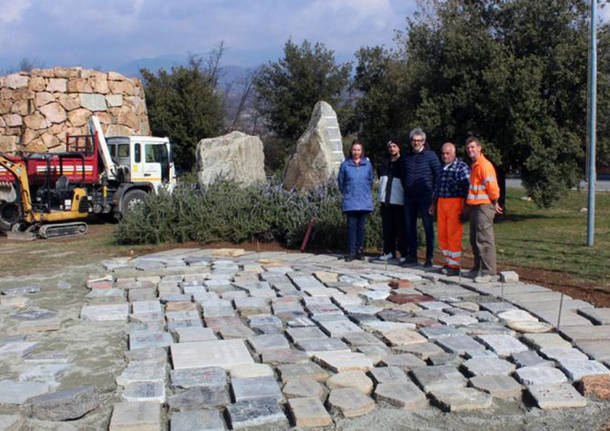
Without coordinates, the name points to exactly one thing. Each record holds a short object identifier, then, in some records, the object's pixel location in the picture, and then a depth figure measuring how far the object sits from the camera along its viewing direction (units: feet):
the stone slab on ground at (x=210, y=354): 16.17
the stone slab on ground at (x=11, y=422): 12.57
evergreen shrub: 35.78
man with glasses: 28.50
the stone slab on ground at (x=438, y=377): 14.64
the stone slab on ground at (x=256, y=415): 12.89
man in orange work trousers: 26.71
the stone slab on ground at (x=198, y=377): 14.87
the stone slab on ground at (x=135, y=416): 12.59
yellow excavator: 48.26
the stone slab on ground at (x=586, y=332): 17.89
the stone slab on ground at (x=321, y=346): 16.99
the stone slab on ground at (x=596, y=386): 14.29
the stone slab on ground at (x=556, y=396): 13.83
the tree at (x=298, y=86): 81.05
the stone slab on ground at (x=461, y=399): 13.69
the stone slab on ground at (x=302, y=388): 14.23
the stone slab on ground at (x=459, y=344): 17.02
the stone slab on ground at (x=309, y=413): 12.90
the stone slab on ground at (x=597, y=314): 19.36
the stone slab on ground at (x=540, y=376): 14.87
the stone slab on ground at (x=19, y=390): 14.07
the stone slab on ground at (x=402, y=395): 13.80
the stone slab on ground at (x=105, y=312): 20.84
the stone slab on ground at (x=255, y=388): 14.11
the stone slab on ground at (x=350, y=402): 13.42
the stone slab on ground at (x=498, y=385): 14.38
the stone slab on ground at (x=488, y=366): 15.46
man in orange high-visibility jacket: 25.14
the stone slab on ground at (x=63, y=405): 13.35
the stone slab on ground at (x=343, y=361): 15.74
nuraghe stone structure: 68.13
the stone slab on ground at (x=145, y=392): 13.98
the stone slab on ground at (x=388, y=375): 14.97
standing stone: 41.39
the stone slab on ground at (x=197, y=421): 12.66
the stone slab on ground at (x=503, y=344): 16.99
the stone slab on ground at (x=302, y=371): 15.29
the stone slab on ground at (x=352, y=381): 14.66
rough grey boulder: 48.39
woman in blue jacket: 30.48
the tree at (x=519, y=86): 51.70
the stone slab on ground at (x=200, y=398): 13.74
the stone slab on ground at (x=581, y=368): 15.23
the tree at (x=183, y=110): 84.38
